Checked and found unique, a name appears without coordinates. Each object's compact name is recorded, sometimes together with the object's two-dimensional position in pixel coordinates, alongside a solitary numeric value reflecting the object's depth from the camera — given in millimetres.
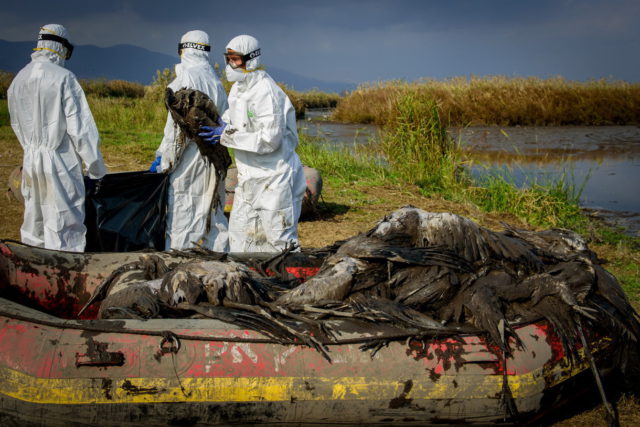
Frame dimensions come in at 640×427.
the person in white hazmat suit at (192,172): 5488
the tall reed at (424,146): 10070
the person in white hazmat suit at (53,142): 5148
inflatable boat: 2816
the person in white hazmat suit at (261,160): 4984
